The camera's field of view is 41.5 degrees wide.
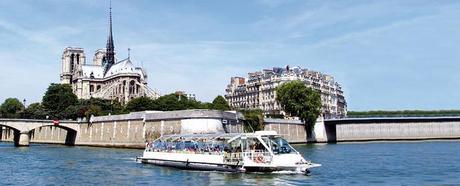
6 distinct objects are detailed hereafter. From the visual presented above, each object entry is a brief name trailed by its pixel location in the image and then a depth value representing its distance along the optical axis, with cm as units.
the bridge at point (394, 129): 10806
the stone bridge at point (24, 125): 8769
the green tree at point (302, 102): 9981
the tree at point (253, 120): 8101
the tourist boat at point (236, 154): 3816
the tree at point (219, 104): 10800
